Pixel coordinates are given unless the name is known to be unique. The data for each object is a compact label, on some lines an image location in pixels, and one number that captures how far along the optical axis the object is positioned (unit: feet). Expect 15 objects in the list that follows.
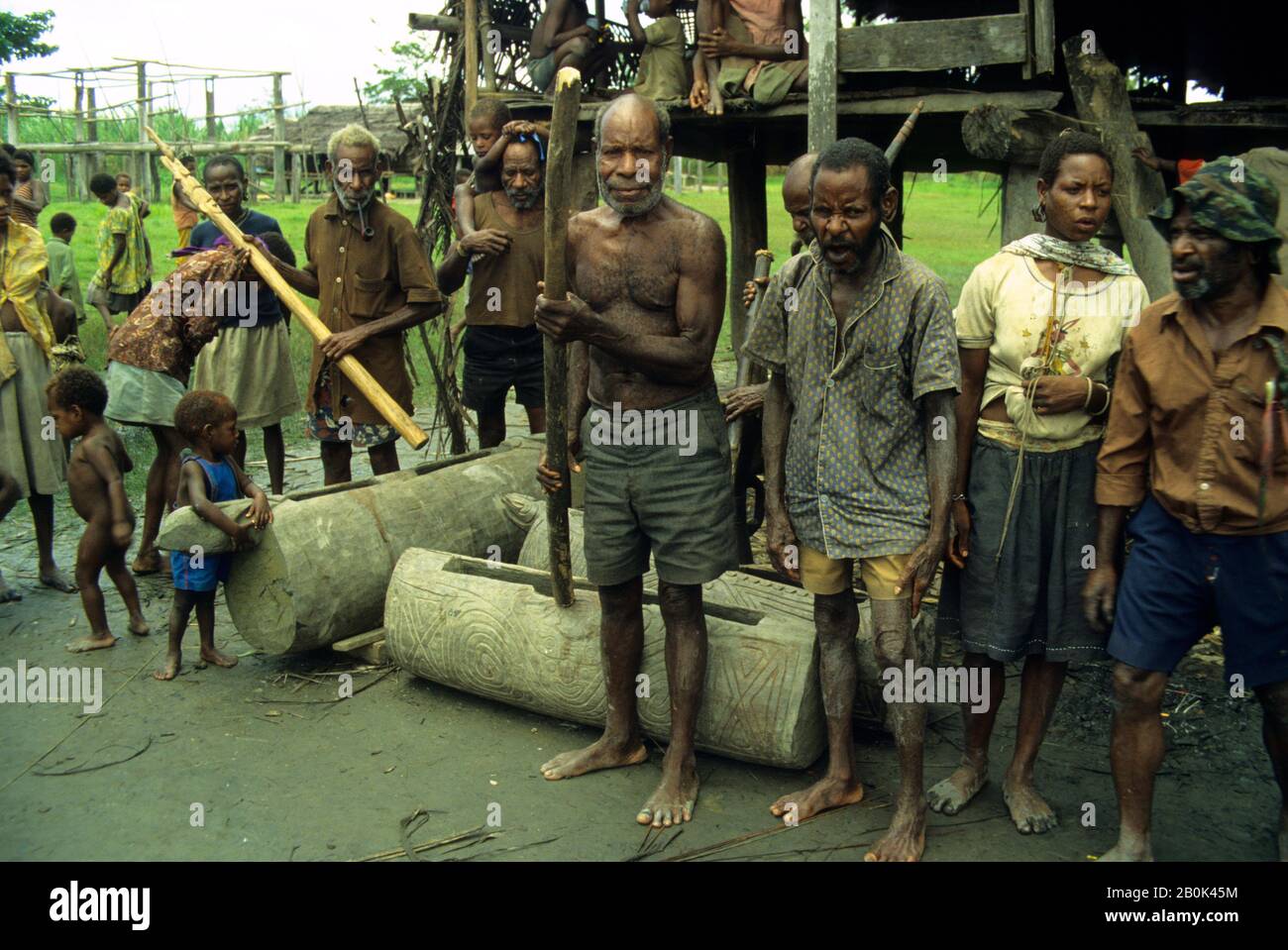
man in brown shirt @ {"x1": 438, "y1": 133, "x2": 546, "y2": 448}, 19.22
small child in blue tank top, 15.71
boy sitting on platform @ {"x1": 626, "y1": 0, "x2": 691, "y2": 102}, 23.79
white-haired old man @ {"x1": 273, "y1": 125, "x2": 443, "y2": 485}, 18.44
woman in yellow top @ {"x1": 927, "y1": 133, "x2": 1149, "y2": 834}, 11.31
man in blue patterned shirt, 10.99
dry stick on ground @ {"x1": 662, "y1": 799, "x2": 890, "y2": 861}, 11.53
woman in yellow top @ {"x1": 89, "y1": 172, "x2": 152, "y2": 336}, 36.68
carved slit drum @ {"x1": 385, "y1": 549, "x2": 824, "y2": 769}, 12.92
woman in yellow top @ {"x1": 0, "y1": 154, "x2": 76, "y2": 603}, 19.13
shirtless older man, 11.92
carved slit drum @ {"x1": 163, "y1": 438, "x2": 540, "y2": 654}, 15.87
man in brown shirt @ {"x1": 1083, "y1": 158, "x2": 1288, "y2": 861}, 9.93
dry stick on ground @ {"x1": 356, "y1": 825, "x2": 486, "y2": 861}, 11.55
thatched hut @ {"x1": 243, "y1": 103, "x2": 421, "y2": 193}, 103.35
